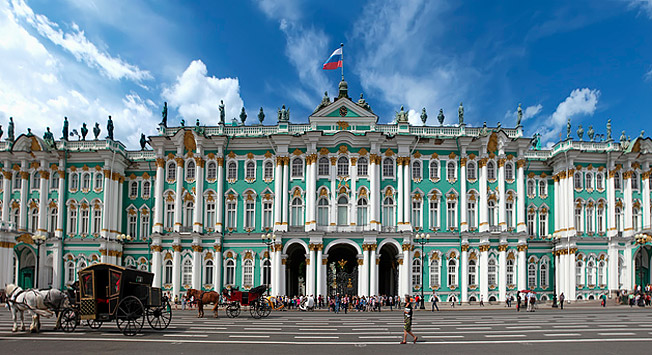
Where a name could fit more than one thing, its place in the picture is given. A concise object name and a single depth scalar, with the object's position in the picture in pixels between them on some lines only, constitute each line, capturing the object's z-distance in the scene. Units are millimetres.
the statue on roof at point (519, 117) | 50312
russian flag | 48125
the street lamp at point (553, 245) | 49562
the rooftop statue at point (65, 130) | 51406
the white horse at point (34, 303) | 21031
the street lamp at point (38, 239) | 41209
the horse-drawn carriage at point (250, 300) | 30188
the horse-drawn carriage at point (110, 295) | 20500
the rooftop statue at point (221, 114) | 49903
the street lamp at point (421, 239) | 42219
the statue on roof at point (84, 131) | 52500
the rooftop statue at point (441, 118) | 50562
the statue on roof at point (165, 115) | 50375
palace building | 47531
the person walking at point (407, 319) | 18828
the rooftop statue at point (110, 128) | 51144
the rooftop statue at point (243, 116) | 50781
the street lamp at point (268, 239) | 44312
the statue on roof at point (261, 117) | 50938
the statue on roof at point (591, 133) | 52406
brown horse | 30094
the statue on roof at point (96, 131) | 53094
